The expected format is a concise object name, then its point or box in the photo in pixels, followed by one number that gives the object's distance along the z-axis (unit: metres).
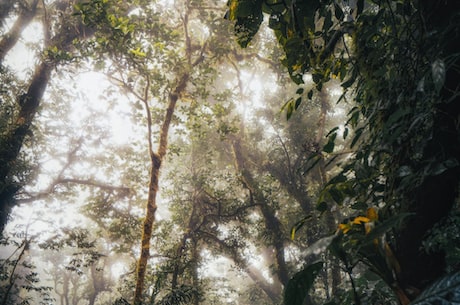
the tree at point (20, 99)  8.31
